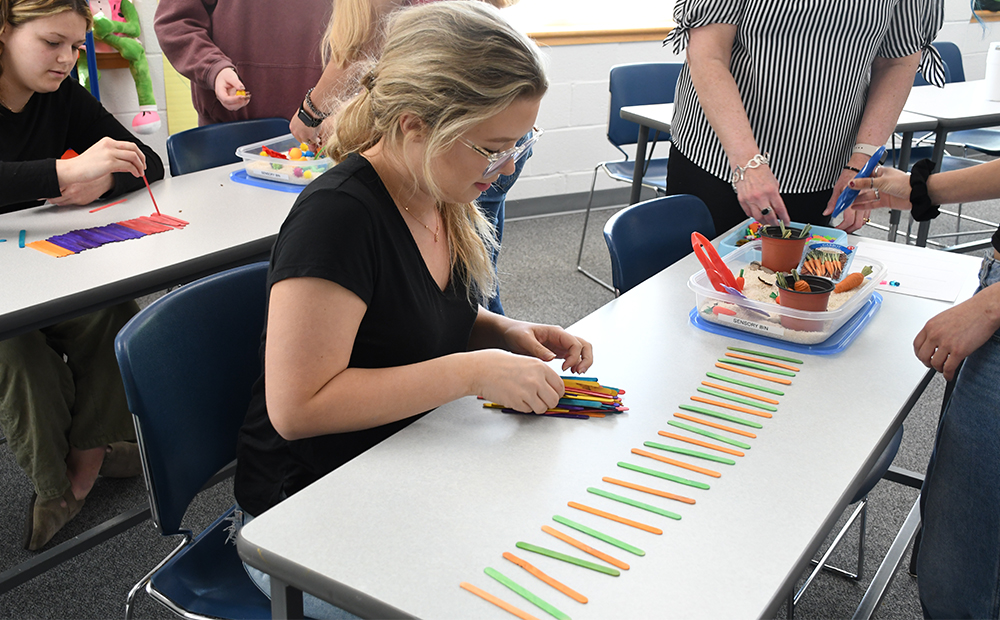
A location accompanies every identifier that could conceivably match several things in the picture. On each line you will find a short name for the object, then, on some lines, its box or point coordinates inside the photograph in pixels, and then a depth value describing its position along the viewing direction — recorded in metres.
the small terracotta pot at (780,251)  1.45
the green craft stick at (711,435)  0.99
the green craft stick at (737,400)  1.09
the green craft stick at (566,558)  0.76
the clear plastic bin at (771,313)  1.27
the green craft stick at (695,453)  0.96
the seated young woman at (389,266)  0.94
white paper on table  1.51
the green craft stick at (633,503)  0.85
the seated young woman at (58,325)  1.77
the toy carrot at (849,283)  1.37
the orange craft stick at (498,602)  0.70
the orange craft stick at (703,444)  0.98
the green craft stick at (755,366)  1.19
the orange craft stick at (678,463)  0.93
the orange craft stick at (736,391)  1.11
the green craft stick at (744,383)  1.13
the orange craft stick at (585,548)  0.78
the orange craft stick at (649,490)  0.88
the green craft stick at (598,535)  0.80
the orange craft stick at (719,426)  1.02
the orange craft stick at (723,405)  1.07
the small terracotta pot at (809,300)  1.25
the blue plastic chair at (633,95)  3.36
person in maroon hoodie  2.39
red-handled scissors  1.32
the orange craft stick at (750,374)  1.17
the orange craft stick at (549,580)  0.73
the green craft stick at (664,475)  0.91
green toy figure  3.15
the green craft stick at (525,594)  0.71
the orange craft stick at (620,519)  0.83
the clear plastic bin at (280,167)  2.10
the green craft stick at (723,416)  1.05
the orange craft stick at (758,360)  1.21
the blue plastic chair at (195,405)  1.09
